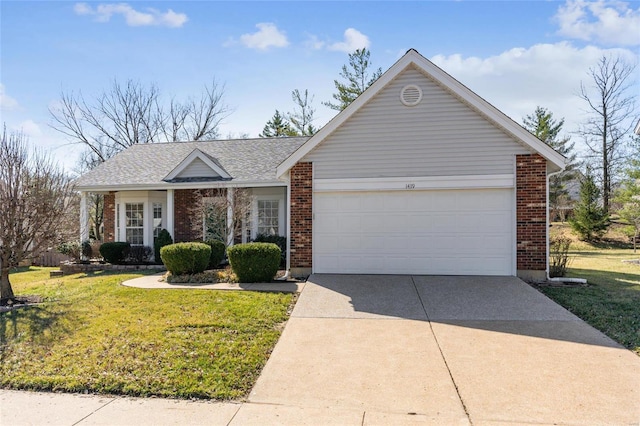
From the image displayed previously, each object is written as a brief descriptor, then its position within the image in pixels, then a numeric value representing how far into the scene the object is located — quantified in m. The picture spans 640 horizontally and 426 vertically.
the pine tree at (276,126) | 36.95
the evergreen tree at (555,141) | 31.19
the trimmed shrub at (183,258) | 10.33
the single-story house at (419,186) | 9.41
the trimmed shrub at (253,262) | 9.64
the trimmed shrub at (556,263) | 10.02
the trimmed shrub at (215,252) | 12.20
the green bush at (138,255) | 14.54
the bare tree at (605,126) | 28.62
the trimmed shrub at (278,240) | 13.34
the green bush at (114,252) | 14.16
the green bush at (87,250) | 14.80
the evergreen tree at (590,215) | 24.62
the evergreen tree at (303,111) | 32.72
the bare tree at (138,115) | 29.09
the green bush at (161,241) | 14.05
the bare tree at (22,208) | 8.35
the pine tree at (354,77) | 29.75
